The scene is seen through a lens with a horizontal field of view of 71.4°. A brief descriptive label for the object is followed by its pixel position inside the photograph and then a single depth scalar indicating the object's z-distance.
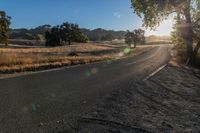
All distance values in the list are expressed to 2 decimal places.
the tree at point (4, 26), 26.90
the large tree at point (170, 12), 14.00
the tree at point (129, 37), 63.53
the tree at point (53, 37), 52.50
